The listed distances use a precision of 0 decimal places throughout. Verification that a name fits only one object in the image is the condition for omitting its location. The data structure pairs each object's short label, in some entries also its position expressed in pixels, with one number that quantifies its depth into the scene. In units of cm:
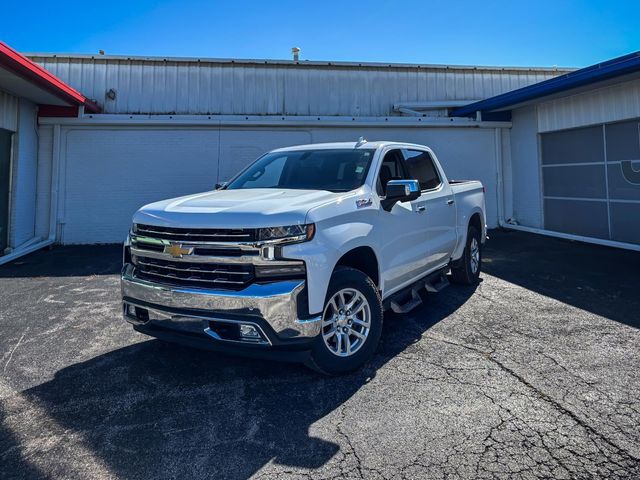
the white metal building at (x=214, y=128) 1104
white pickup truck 285
